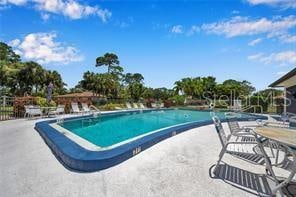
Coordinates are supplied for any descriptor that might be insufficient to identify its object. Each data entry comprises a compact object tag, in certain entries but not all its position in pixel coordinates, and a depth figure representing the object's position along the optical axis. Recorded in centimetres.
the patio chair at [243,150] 241
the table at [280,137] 158
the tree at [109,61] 2462
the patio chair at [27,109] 665
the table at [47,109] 737
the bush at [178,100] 1629
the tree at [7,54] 2070
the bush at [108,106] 1236
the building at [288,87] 761
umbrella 817
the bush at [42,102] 801
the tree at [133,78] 3230
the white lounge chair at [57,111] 747
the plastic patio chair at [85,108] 858
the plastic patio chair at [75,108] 826
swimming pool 222
